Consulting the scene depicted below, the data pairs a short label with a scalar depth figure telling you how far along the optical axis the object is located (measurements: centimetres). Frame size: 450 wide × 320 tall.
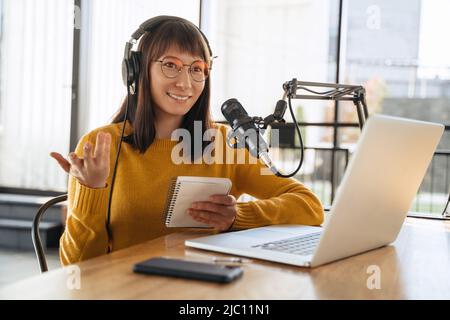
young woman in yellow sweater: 132
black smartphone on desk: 83
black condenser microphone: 114
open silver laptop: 88
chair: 134
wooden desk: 77
